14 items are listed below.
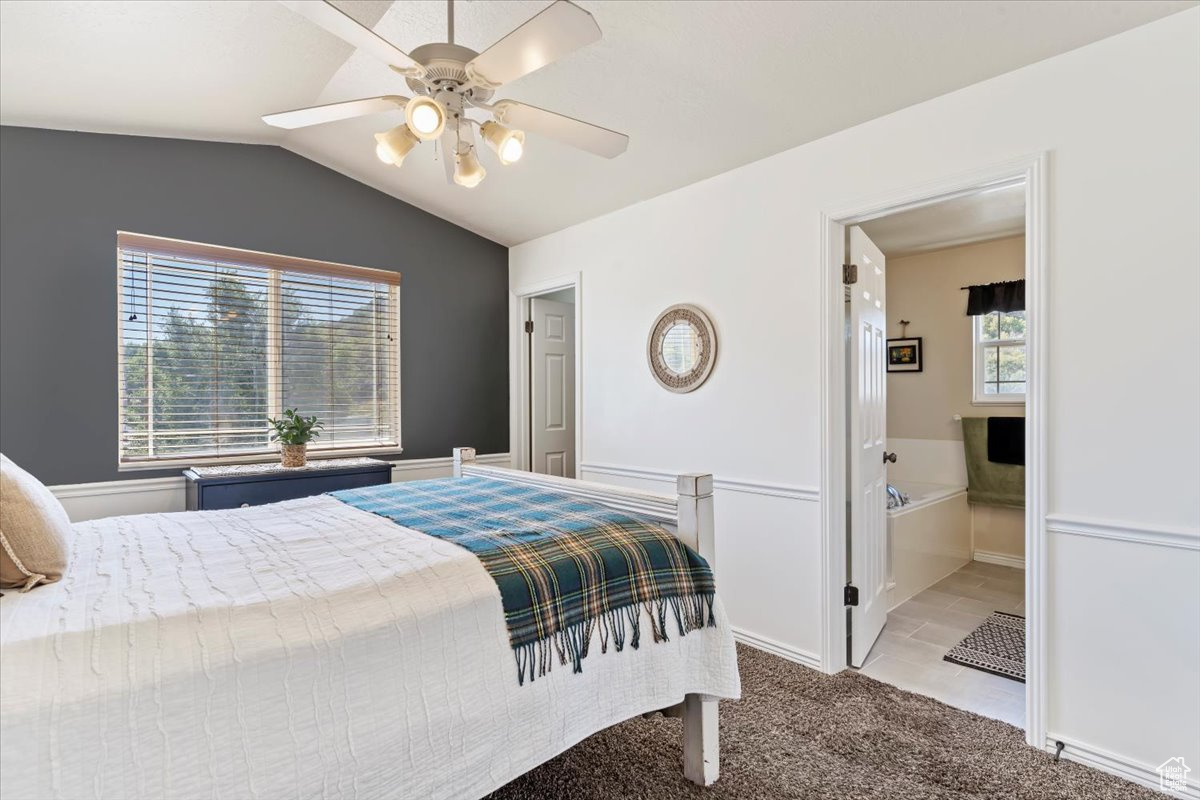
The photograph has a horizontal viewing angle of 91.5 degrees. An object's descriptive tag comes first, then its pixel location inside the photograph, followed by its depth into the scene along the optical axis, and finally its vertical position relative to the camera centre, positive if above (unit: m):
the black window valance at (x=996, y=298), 4.24 +0.72
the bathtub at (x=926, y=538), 3.57 -0.98
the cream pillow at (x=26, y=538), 1.25 -0.31
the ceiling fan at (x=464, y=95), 1.47 +0.91
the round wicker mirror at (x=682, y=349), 3.24 +0.27
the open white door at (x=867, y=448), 2.81 -0.27
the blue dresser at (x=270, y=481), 3.02 -0.47
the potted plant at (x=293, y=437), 3.43 -0.23
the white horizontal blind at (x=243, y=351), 3.21 +0.29
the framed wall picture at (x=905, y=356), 4.86 +0.33
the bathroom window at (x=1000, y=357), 4.38 +0.29
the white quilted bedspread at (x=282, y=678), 0.99 -0.55
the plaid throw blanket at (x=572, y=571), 1.47 -0.48
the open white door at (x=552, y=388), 4.75 +0.07
